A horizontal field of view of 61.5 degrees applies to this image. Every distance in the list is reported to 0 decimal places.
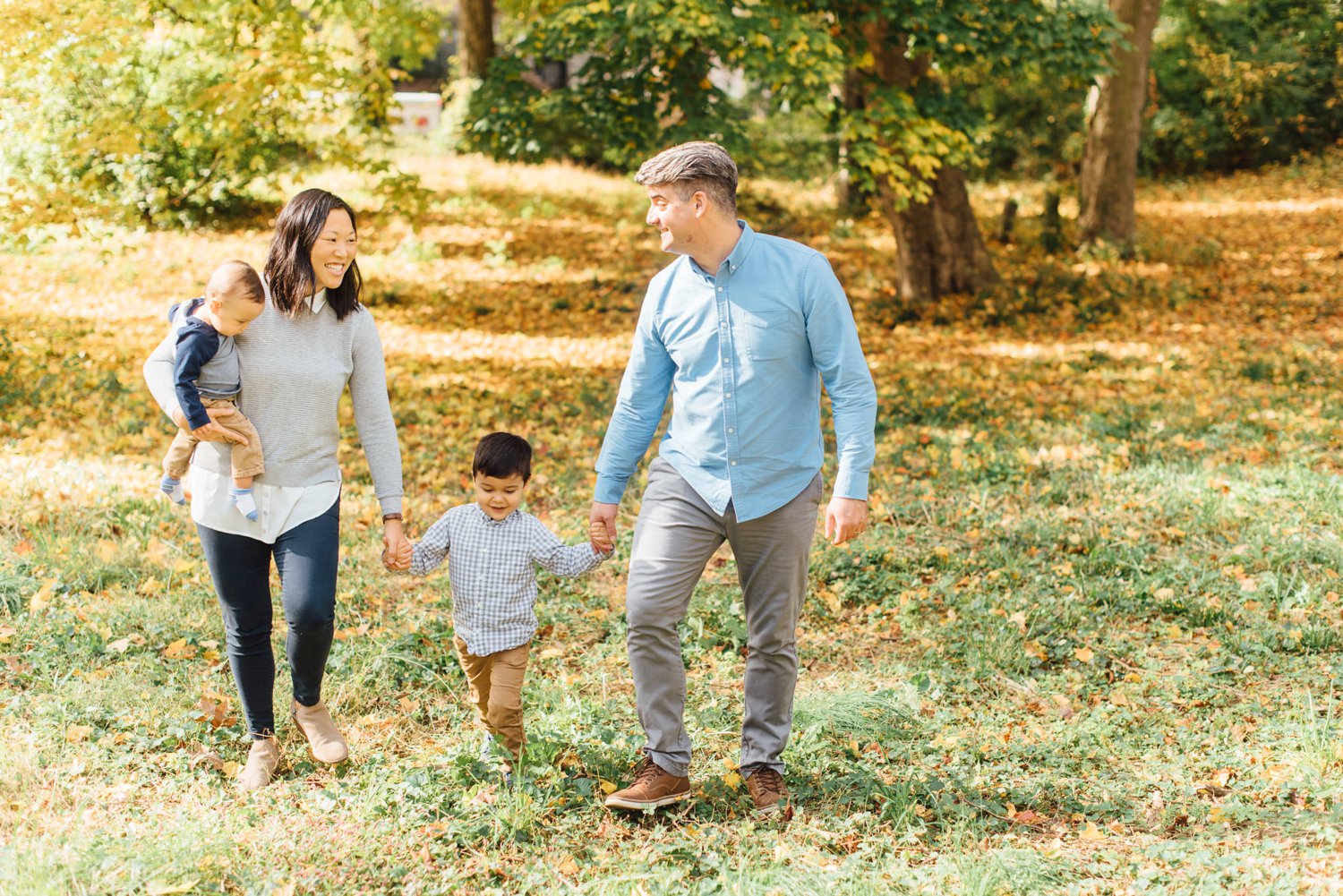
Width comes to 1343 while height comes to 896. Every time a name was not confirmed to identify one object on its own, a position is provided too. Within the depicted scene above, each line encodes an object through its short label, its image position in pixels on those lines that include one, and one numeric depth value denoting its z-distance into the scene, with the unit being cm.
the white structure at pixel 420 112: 2172
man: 356
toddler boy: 372
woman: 354
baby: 334
